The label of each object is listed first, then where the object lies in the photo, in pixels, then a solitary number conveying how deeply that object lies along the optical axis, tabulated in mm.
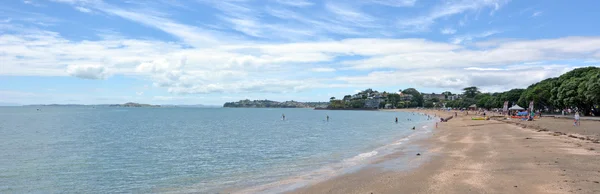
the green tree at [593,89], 52344
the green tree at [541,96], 81875
